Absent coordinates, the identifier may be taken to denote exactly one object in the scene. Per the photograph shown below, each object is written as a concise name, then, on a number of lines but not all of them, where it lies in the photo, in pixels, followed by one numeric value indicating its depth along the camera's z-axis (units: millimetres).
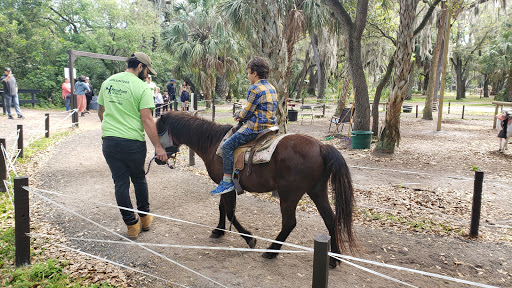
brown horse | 3551
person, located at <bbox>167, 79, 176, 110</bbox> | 18655
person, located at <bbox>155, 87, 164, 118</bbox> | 16609
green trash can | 10216
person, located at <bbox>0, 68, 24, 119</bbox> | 13461
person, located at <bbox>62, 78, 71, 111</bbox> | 16938
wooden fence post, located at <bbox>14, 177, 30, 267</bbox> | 3295
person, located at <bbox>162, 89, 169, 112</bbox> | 18869
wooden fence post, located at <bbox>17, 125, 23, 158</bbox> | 7395
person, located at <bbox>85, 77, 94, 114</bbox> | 18186
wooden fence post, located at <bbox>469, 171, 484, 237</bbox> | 4211
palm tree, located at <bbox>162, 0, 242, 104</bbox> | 21188
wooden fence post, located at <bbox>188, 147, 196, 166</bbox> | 8288
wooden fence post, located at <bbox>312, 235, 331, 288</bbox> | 2055
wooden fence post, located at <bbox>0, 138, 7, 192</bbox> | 5383
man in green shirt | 3783
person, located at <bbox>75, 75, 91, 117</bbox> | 15812
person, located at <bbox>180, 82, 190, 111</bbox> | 18281
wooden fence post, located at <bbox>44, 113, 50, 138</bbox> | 10617
